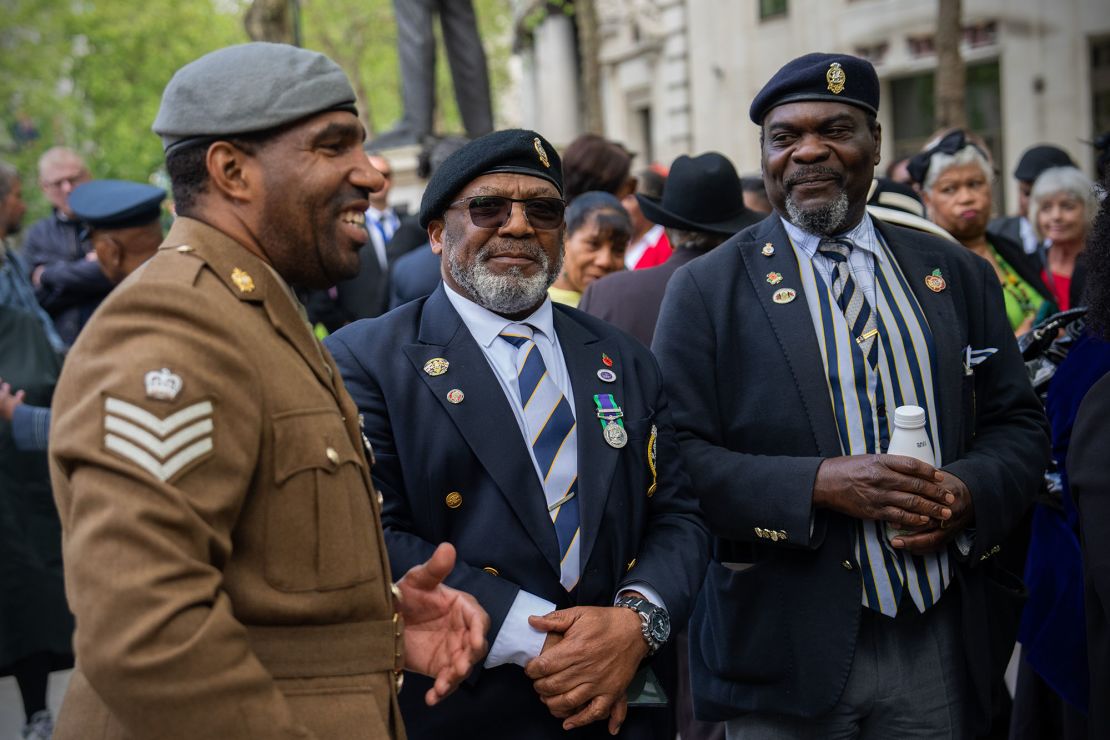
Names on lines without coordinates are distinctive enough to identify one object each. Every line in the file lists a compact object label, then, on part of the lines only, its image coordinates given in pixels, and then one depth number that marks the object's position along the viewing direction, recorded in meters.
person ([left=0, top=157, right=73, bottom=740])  5.55
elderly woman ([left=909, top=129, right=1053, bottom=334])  5.54
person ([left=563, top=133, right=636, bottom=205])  6.64
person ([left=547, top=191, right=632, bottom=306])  5.69
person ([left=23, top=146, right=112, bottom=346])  6.52
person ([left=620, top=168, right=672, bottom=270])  6.83
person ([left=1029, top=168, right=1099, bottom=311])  6.23
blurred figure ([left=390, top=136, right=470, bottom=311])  6.09
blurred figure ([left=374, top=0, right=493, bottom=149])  11.11
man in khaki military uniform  1.77
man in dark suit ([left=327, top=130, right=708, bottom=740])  2.77
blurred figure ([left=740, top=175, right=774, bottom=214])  6.37
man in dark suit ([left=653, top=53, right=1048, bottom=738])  3.14
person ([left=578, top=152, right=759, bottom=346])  4.93
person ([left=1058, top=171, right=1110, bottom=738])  2.79
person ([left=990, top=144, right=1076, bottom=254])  7.36
